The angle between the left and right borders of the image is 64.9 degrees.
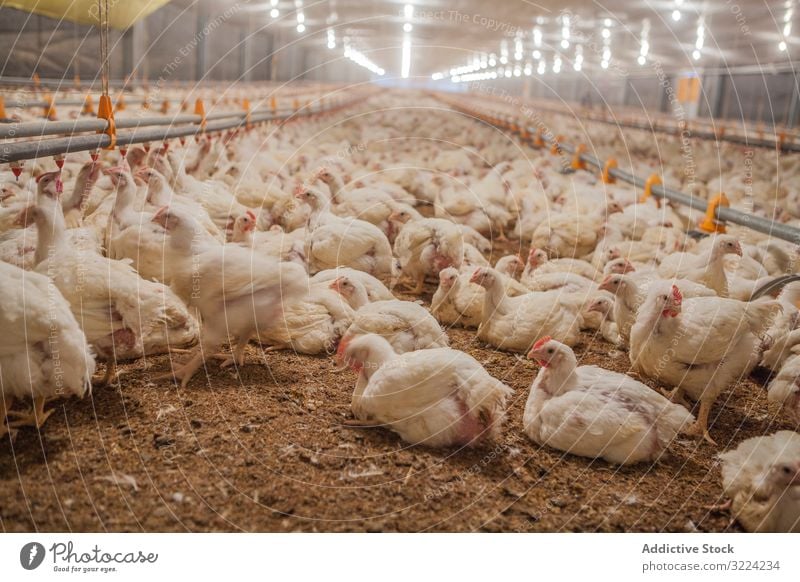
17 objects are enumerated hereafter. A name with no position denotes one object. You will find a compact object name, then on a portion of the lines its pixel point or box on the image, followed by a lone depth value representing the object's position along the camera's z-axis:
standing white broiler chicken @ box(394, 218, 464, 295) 4.21
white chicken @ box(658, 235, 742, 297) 3.53
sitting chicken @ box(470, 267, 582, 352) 3.34
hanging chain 2.66
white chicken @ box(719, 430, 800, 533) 2.05
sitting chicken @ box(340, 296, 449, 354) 2.94
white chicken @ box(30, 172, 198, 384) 2.38
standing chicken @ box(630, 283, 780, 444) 2.68
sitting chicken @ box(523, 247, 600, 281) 4.15
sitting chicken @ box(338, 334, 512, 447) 2.37
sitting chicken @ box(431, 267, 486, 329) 3.62
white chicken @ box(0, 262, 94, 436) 1.95
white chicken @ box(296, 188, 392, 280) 4.00
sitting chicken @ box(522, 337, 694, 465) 2.40
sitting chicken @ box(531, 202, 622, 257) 5.00
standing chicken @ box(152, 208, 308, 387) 2.69
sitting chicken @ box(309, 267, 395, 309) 3.56
